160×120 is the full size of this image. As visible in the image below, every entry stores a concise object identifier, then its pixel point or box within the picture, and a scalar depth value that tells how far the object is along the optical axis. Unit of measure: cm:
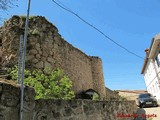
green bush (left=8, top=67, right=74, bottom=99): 513
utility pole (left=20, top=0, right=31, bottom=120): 312
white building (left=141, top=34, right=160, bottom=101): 1789
